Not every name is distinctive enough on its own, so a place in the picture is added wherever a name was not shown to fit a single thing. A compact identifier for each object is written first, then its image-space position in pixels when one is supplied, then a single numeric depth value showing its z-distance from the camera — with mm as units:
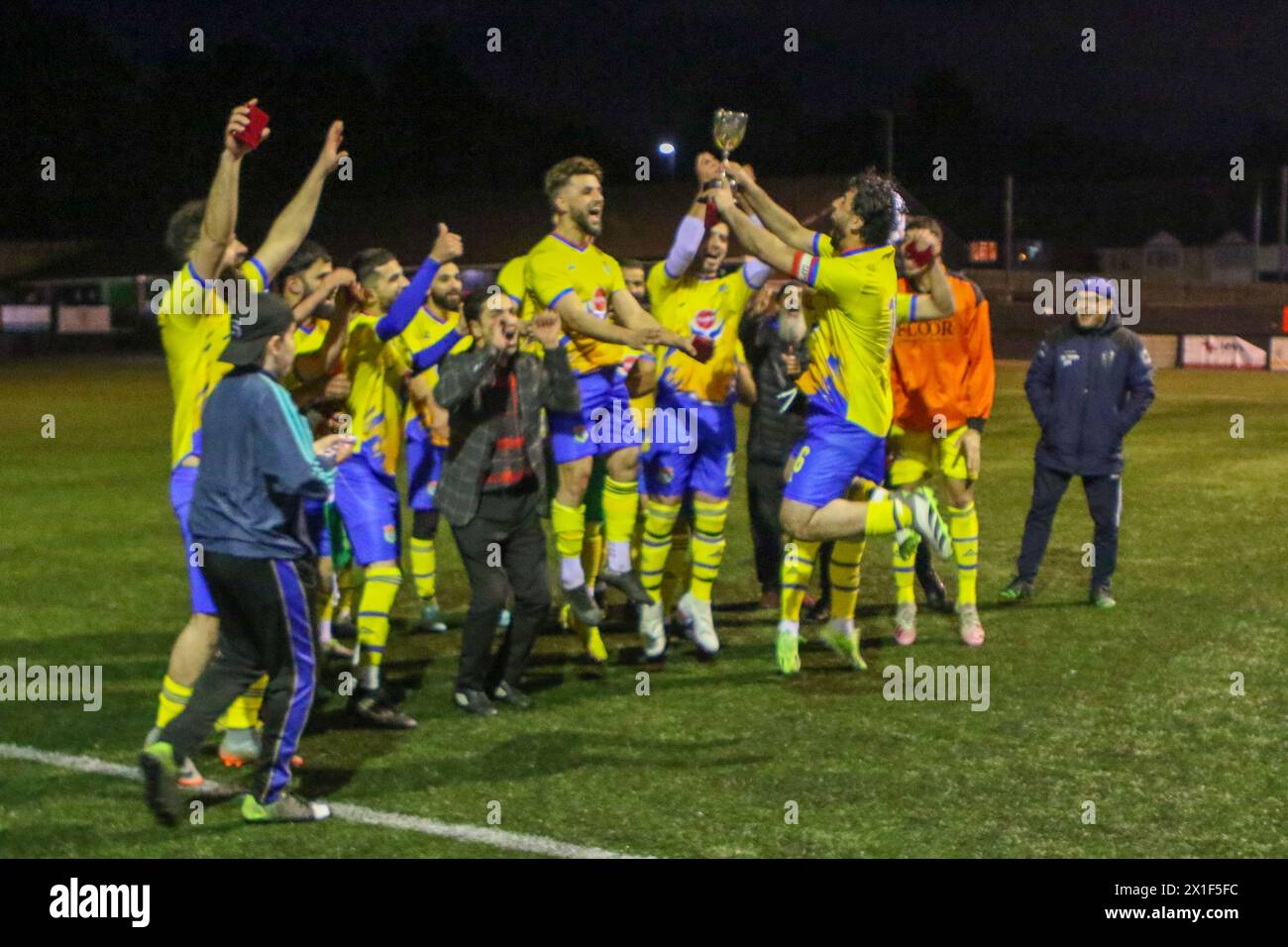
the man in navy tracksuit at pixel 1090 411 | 10141
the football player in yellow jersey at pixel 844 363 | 7562
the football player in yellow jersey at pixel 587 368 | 8070
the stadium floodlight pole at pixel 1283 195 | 58156
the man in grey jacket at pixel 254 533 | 5512
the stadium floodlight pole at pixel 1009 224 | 61425
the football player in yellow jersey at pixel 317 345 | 7367
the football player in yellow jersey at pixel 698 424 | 8656
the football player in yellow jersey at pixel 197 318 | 6016
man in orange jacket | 8883
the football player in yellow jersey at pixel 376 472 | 7270
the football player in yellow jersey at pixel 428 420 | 7590
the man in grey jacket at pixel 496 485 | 7293
